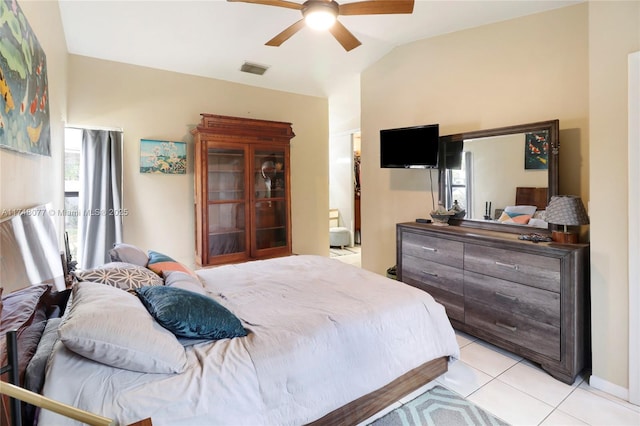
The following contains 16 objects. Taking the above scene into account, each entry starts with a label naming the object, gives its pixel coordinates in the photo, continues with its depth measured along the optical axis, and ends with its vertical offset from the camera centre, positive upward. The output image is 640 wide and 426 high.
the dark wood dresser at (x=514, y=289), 2.18 -0.65
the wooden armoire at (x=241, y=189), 3.73 +0.24
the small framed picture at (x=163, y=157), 3.66 +0.61
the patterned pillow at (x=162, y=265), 2.17 -0.37
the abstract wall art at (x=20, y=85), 1.21 +0.56
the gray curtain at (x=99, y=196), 3.39 +0.16
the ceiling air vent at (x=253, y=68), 3.90 +1.70
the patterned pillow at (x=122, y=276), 1.74 -0.36
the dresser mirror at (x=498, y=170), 2.63 +0.30
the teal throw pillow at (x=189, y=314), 1.44 -0.47
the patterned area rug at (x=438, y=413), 1.84 -1.21
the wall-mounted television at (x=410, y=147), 3.29 +0.62
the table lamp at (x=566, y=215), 2.23 -0.08
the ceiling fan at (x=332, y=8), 2.13 +1.32
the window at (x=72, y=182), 3.36 +0.31
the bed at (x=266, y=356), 1.18 -0.64
